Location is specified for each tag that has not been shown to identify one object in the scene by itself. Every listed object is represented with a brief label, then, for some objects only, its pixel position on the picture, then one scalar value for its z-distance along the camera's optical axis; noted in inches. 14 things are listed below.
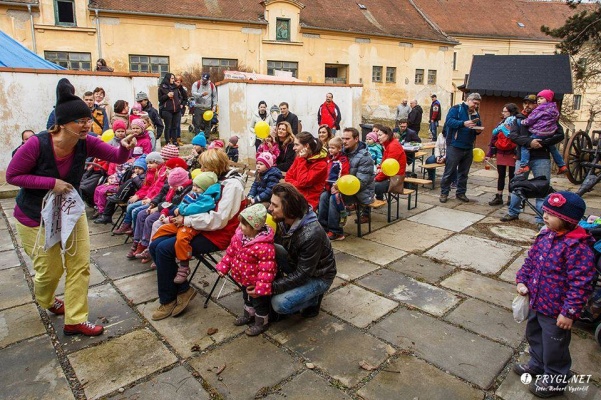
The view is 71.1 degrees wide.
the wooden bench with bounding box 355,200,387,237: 214.8
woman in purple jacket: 112.3
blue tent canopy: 343.0
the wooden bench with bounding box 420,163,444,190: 321.1
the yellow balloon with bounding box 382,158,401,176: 228.2
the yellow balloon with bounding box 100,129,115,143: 257.6
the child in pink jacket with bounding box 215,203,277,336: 121.9
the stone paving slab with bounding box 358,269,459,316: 145.8
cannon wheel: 326.3
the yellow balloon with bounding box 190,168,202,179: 178.9
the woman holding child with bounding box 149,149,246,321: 135.0
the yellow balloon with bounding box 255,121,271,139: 326.6
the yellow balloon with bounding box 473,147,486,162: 303.5
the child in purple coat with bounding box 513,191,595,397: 95.0
